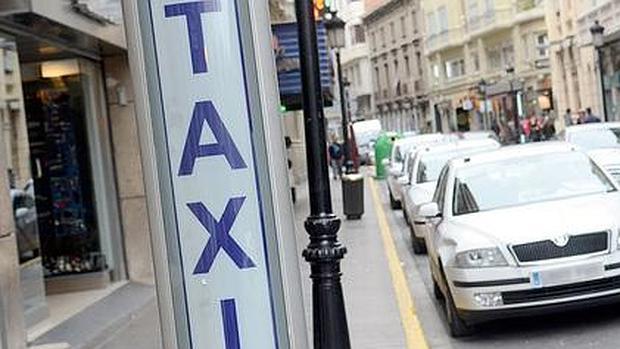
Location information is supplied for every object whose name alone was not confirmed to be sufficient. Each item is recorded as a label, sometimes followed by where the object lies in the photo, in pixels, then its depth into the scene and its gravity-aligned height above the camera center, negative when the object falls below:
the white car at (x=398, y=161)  22.53 -1.09
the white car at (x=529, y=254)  8.20 -1.19
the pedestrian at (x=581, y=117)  35.79 -0.69
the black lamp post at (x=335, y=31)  21.78 +2.00
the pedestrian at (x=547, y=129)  42.41 -1.12
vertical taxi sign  3.62 -0.09
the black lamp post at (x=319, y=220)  5.45 -0.49
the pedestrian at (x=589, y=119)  33.88 -0.71
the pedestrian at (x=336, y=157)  40.88 -1.27
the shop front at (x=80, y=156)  12.82 -0.04
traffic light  14.41 +1.77
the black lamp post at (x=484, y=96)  61.16 +0.79
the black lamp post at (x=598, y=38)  31.81 +1.80
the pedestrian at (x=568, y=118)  43.78 -0.78
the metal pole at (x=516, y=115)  48.08 -0.46
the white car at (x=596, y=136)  19.42 -0.73
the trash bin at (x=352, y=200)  20.89 -1.53
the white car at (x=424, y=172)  15.22 -0.96
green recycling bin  39.34 -1.26
